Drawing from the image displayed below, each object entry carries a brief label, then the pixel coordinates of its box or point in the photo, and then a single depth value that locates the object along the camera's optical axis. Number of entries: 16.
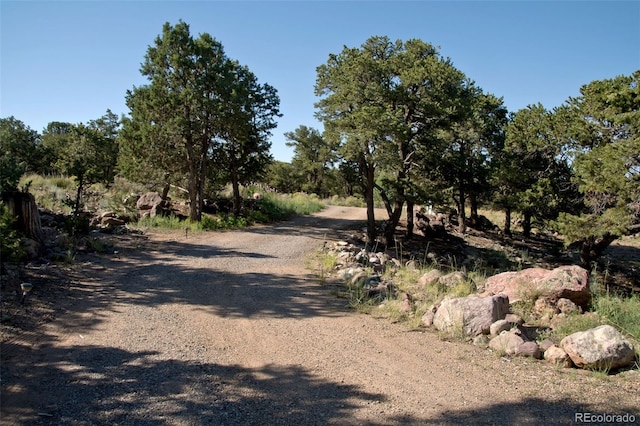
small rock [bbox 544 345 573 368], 4.73
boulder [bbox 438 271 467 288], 7.96
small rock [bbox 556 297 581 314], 6.21
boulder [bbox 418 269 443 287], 8.34
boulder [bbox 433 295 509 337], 5.62
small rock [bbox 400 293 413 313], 6.65
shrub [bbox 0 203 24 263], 6.18
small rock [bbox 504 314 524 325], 5.65
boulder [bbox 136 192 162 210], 16.89
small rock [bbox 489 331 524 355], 5.05
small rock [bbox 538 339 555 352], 5.06
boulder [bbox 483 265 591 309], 6.42
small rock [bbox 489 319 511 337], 5.47
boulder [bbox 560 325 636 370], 4.52
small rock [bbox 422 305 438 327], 6.15
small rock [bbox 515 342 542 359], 4.95
